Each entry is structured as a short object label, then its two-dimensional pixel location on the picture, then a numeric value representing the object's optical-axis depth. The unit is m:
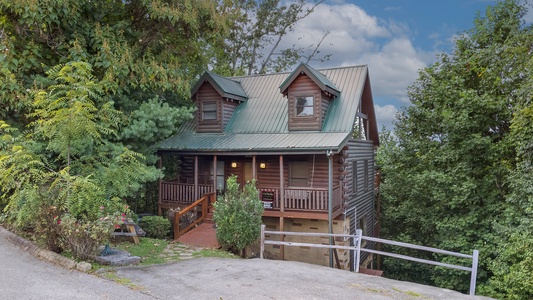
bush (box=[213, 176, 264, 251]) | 11.11
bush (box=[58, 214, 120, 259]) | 8.02
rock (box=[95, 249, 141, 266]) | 8.44
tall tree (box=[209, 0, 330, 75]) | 27.95
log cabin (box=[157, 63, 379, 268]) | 14.21
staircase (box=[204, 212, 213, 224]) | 15.00
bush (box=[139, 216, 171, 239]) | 13.50
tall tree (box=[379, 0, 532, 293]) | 15.31
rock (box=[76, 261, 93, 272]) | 7.85
